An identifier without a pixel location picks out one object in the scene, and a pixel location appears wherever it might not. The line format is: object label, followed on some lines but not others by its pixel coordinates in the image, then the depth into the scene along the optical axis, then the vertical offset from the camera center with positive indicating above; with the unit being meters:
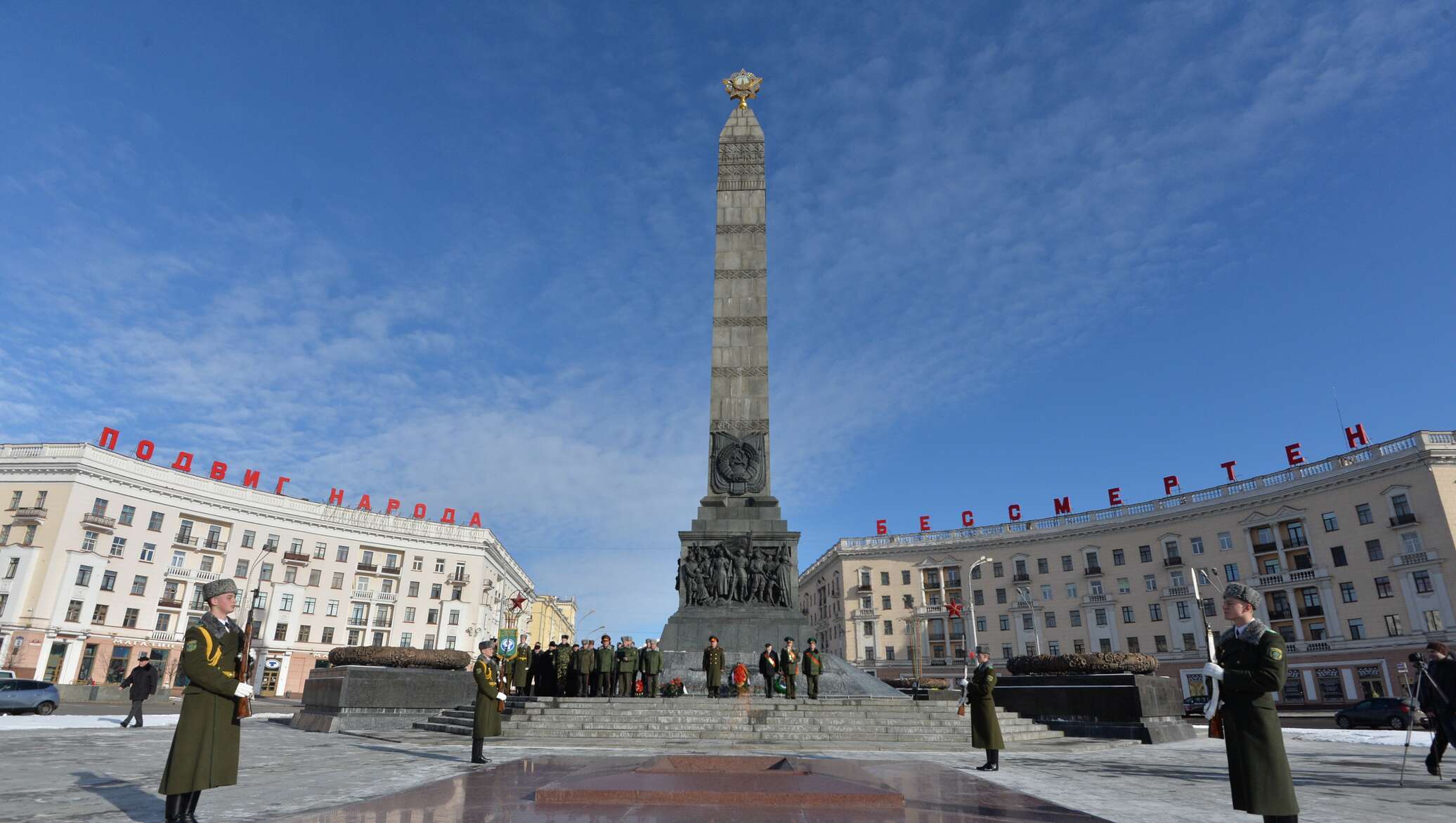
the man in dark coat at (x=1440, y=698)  8.55 -0.29
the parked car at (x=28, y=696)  19.92 -1.09
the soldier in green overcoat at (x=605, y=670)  15.70 -0.18
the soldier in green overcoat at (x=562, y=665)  16.11 -0.09
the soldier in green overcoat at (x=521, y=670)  15.45 -0.20
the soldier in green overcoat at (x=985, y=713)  8.95 -0.55
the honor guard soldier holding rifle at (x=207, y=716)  5.02 -0.40
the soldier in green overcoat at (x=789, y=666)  14.52 -0.06
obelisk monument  18.53 +5.07
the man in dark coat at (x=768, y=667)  15.03 -0.08
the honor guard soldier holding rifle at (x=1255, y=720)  4.63 -0.31
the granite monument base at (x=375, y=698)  14.55 -0.75
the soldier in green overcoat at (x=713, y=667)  14.79 -0.09
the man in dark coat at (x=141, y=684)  14.65 -0.54
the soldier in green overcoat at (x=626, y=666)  15.58 -0.10
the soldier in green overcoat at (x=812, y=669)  14.57 -0.10
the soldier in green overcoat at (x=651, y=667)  15.56 -0.11
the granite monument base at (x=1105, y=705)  14.29 -0.73
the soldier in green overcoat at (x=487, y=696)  9.15 -0.43
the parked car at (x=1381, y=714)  24.87 -1.38
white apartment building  42.16 +5.52
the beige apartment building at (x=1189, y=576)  40.59 +5.84
